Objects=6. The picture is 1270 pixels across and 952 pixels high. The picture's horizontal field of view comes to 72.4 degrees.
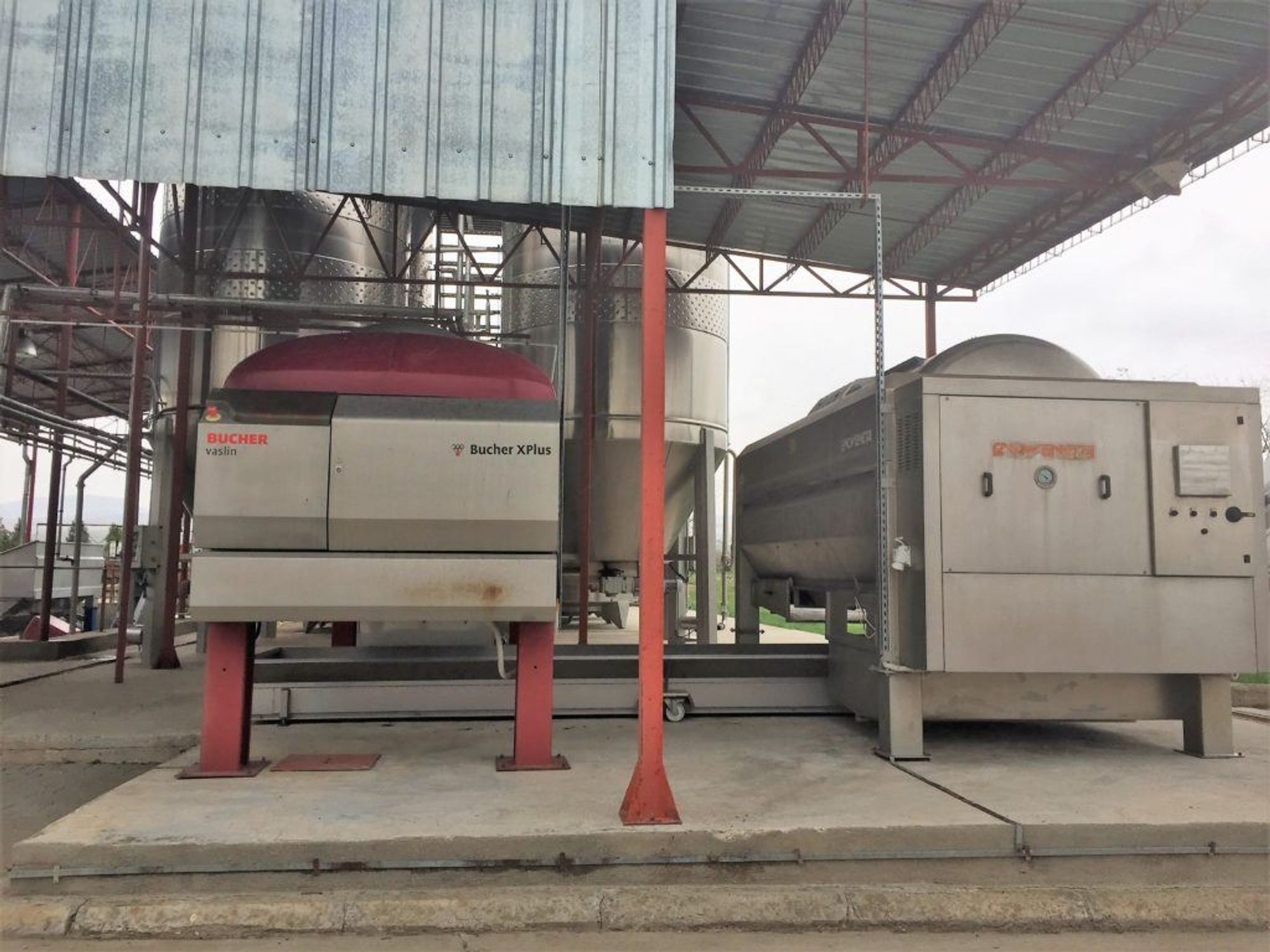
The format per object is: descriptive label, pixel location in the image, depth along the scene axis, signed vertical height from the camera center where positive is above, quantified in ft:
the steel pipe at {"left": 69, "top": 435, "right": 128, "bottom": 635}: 42.45 +1.60
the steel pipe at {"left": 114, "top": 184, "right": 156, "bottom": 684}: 28.12 +3.94
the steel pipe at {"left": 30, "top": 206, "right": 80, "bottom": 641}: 35.37 +3.09
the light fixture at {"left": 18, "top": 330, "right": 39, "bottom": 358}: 39.83 +9.15
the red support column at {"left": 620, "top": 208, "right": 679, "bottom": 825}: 13.52 -0.02
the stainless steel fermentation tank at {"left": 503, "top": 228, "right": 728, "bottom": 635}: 38.96 +7.70
